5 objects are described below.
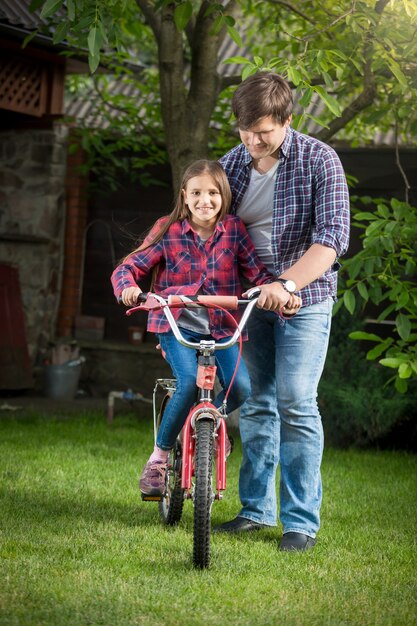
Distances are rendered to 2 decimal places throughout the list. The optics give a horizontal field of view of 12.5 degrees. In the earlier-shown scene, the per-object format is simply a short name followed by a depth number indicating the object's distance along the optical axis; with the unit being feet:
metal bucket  52.22
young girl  23.95
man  23.27
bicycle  22.15
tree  29.37
